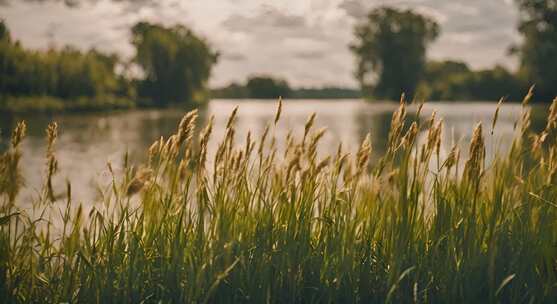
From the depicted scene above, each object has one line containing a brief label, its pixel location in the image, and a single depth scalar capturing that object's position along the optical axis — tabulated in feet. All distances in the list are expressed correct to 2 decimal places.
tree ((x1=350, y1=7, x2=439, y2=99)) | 253.24
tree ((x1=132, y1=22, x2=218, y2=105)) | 239.91
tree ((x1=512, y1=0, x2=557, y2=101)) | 169.78
